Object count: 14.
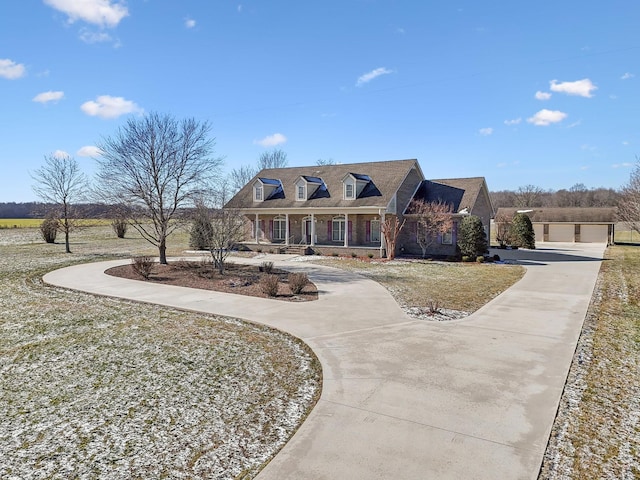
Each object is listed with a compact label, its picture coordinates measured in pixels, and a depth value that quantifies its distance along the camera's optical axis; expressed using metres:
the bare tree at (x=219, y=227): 17.28
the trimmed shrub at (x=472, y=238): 23.02
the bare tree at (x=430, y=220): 24.20
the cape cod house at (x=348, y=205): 26.02
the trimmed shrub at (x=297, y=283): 13.58
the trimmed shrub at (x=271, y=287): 13.22
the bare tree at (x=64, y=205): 28.59
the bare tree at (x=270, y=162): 60.88
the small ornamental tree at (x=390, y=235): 24.30
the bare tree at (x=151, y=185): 20.28
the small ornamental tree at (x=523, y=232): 31.91
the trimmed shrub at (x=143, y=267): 16.95
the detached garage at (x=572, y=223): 36.44
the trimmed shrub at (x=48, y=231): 33.89
